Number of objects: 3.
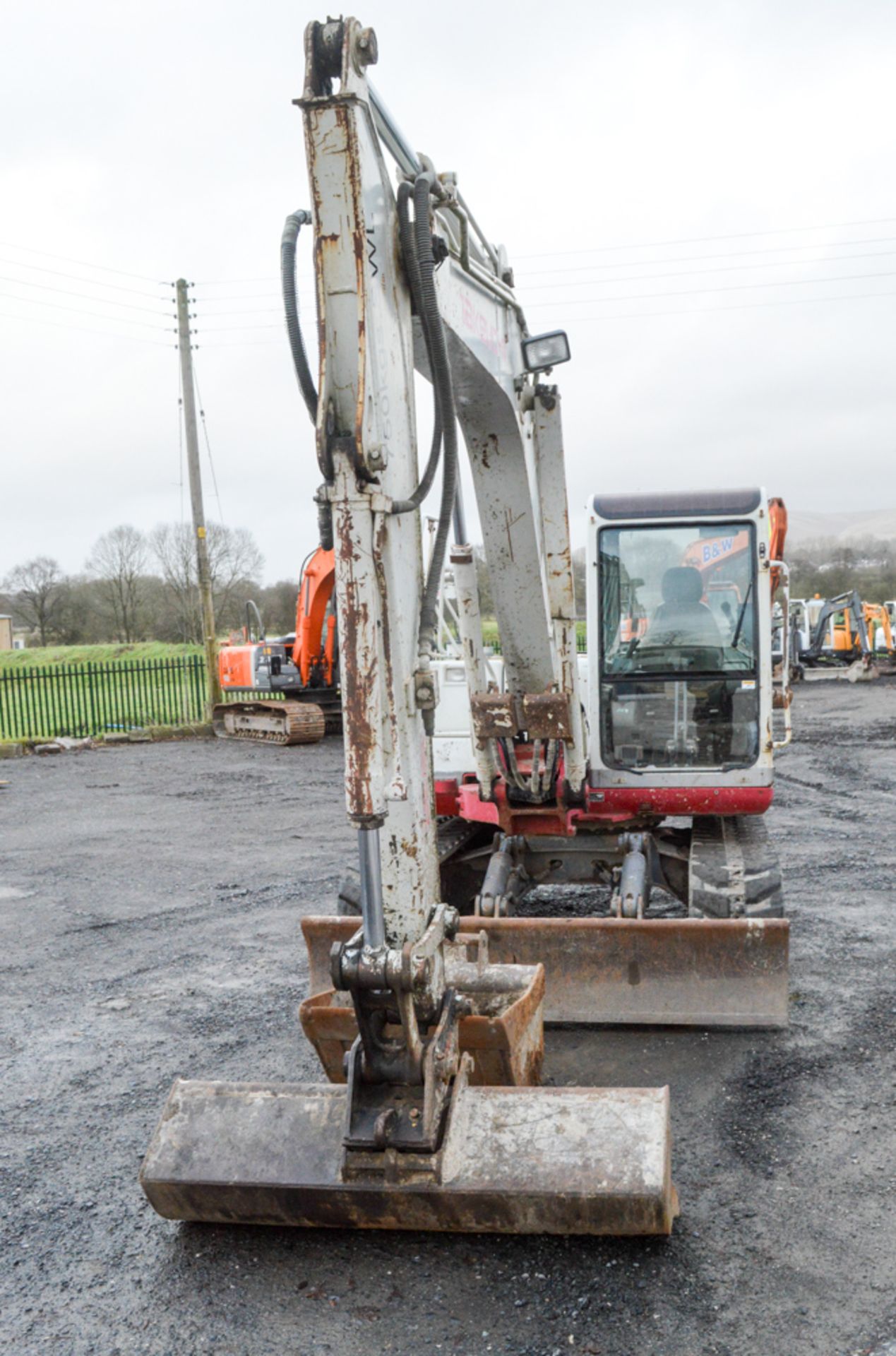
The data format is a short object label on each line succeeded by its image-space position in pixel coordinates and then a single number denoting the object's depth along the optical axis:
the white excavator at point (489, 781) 3.18
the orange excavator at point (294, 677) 16.77
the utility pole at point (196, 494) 19.12
